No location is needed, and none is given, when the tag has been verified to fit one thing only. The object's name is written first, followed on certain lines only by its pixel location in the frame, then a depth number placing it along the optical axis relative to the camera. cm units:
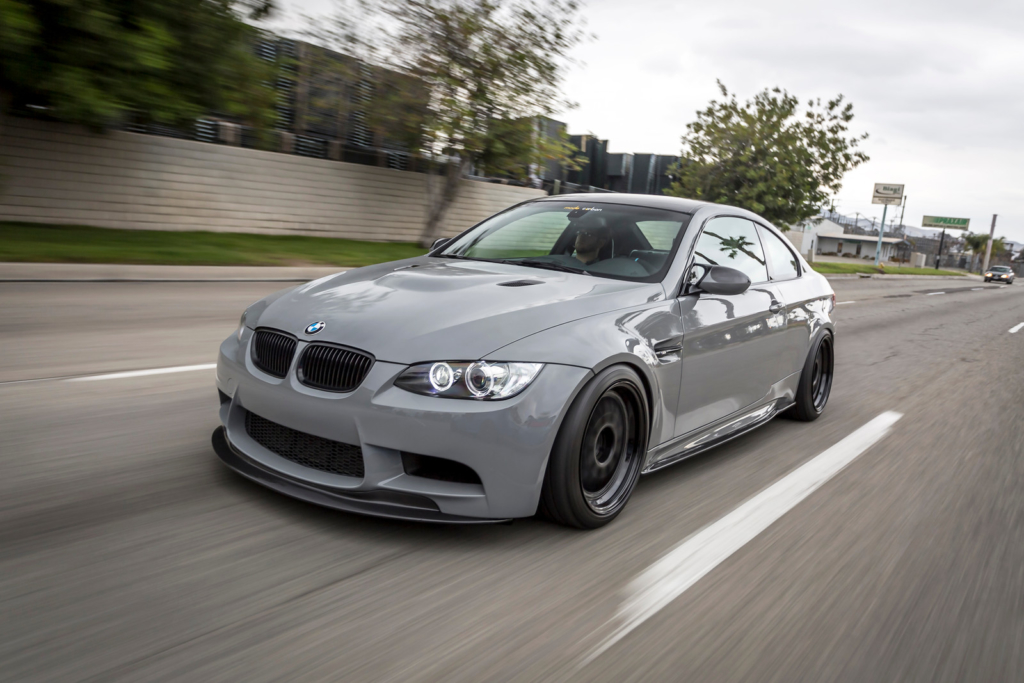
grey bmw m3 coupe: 317
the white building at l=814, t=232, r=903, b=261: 10100
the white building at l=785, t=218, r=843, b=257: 5209
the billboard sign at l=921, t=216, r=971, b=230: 10940
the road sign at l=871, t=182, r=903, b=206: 6707
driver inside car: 455
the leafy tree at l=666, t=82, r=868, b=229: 3447
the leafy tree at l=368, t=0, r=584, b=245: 1914
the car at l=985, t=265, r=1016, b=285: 6269
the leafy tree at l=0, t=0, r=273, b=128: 1098
